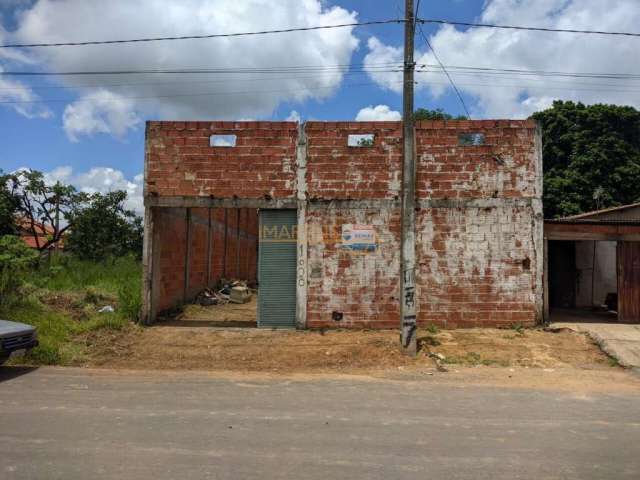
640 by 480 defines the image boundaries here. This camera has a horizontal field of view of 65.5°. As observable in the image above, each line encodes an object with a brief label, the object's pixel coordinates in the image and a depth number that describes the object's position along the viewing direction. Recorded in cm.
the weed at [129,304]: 1152
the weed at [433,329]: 1054
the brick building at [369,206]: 1095
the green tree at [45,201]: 2191
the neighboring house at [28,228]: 2196
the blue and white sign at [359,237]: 1104
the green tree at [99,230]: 2370
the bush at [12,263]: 1081
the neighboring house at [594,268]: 1152
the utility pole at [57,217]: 2265
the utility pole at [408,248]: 898
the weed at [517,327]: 1063
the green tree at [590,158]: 2589
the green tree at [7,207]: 2090
